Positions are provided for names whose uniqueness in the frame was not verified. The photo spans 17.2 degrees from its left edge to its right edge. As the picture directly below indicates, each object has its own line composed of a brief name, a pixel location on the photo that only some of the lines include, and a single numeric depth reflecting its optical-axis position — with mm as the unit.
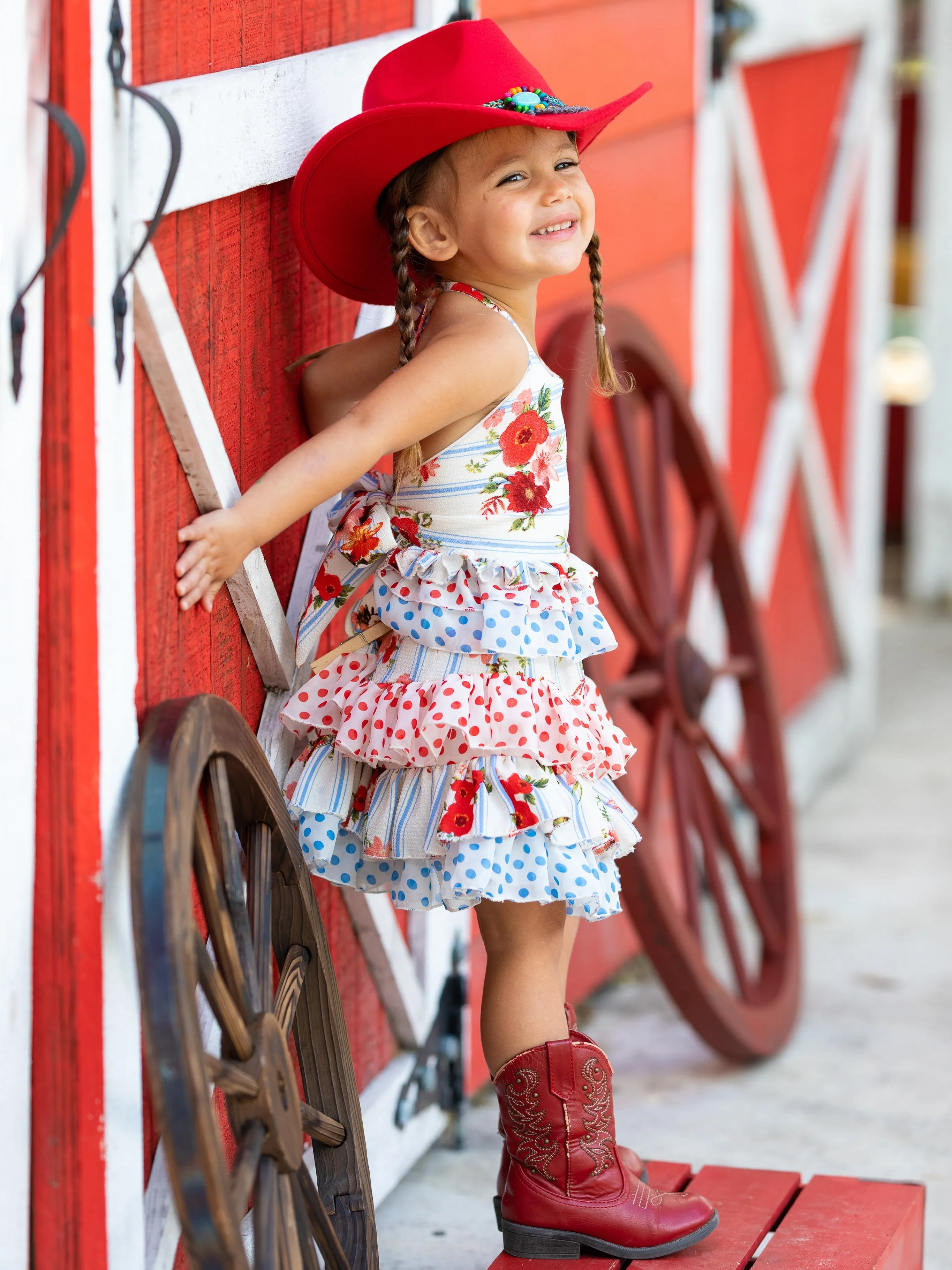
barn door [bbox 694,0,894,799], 8090
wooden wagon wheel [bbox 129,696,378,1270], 2980
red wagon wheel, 5876
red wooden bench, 4293
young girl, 3818
